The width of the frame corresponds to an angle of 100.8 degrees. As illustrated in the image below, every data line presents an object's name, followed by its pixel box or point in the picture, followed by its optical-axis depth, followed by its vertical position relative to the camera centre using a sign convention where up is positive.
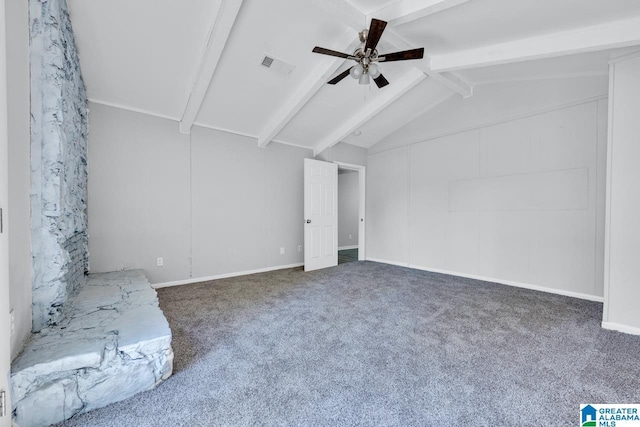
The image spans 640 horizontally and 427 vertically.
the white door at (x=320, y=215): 4.73 -0.13
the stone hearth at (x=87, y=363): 1.31 -0.84
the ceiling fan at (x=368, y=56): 2.35 +1.40
